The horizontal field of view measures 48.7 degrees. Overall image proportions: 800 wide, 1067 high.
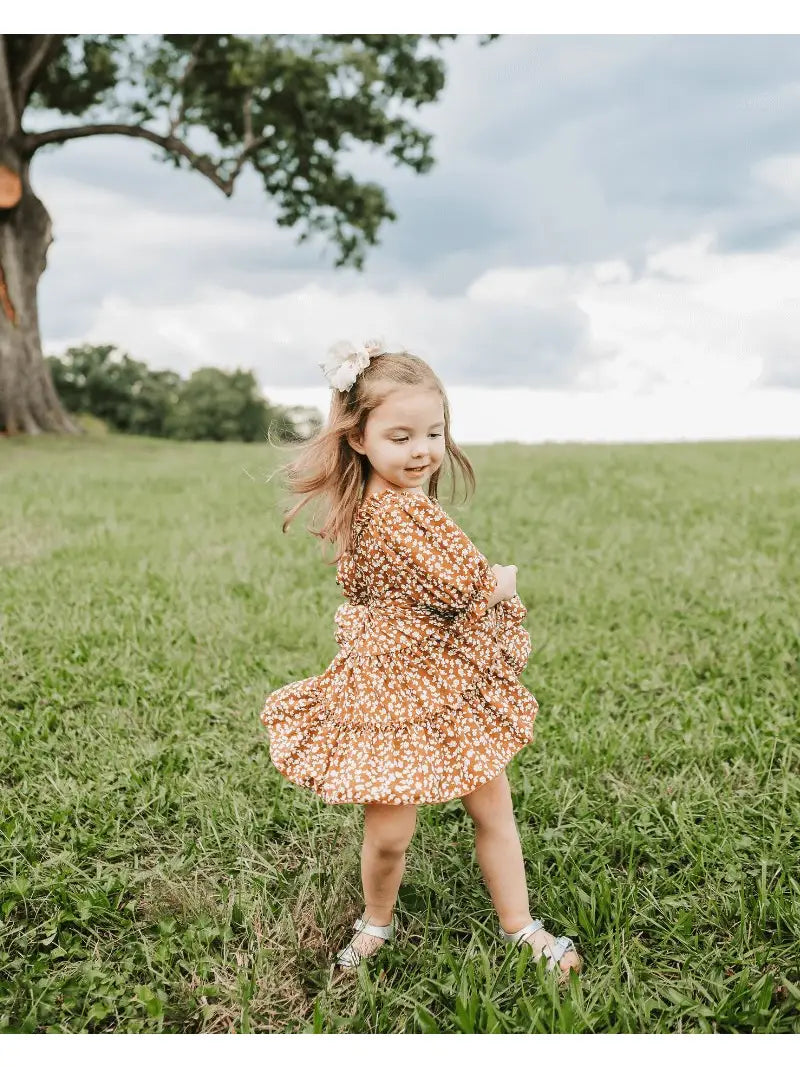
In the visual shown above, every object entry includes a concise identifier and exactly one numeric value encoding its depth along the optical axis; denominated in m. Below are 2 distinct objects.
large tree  14.92
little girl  2.13
